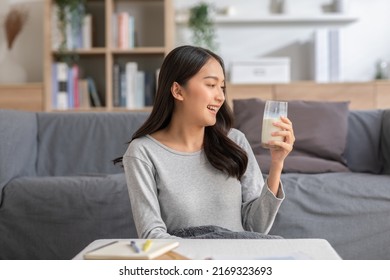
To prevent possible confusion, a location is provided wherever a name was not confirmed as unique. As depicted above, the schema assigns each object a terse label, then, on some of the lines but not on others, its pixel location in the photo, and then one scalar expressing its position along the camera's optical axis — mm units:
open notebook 917
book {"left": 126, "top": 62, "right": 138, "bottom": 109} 4090
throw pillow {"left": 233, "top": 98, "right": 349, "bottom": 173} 2568
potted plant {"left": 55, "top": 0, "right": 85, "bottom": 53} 4051
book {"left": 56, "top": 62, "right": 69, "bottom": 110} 4078
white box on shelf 4031
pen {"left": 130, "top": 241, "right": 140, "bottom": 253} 944
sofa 2123
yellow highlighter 942
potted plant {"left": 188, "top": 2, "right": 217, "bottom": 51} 4094
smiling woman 1344
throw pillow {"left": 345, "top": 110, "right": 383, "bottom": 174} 2615
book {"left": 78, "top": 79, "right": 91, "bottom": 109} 4141
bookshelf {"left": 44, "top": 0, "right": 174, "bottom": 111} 4258
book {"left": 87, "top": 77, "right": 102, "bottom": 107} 4188
